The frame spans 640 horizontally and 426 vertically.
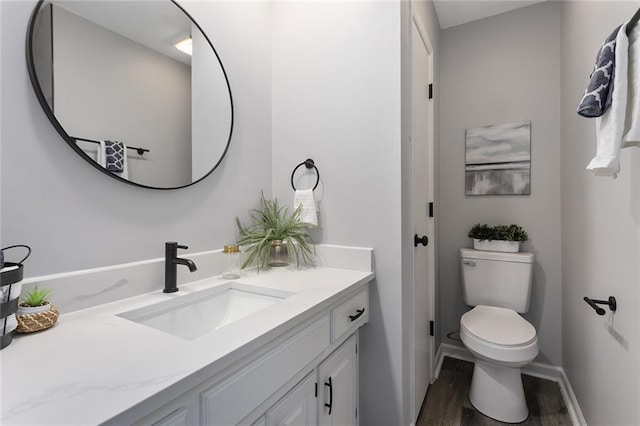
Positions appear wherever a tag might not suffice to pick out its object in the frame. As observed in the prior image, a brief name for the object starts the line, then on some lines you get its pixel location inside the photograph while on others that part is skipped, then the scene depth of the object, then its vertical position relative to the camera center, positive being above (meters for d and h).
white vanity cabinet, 0.61 -0.42
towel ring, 1.54 +0.26
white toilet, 1.61 -0.64
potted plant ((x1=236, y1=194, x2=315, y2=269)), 1.41 -0.11
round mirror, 0.87 +0.44
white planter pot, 2.06 -0.20
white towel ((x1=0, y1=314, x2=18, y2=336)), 0.65 -0.24
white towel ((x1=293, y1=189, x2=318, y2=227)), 1.46 +0.04
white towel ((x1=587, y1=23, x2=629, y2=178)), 0.81 +0.27
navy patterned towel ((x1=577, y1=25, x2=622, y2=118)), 0.85 +0.37
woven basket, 0.71 -0.25
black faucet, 1.06 -0.18
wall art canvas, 2.15 +0.40
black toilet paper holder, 1.12 -0.33
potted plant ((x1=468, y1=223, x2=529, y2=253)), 2.07 -0.15
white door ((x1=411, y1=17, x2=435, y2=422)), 1.59 +0.00
